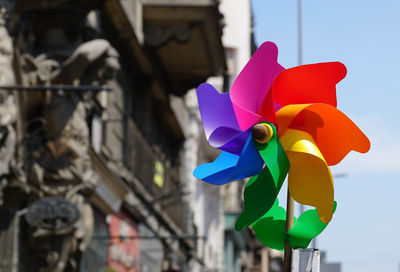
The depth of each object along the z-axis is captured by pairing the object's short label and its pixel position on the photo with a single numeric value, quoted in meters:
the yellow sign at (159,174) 26.25
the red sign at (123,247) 19.39
